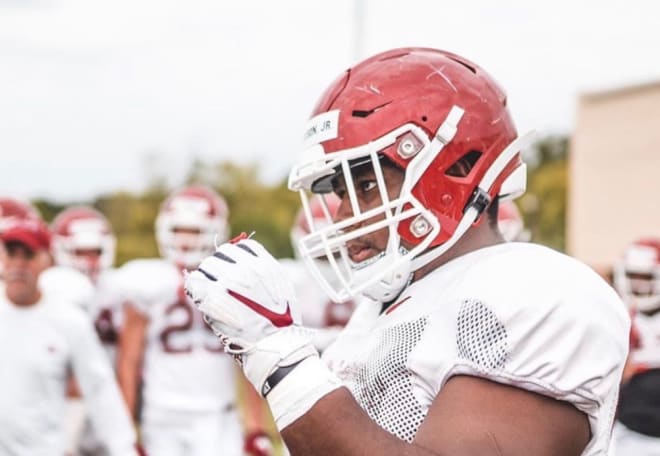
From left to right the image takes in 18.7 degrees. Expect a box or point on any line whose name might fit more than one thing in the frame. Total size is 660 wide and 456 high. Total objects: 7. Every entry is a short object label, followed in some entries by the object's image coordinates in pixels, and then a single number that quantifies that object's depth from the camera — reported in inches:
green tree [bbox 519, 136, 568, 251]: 2369.4
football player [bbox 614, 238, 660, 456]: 321.2
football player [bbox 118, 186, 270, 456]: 383.1
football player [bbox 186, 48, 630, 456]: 112.4
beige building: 1238.7
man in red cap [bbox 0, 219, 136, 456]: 306.0
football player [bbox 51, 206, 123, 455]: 403.6
